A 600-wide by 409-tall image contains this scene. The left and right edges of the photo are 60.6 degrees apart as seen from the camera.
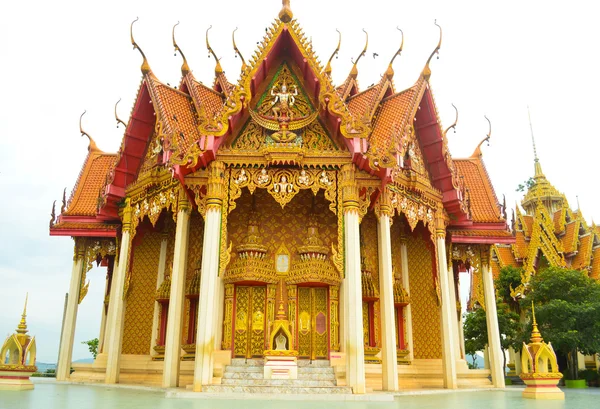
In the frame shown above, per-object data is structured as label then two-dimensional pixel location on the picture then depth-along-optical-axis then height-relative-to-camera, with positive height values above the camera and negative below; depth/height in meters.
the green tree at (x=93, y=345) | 39.82 -0.11
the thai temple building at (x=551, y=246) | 32.03 +6.51
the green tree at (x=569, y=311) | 21.70 +1.47
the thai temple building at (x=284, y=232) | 10.90 +2.88
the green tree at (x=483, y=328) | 26.81 +0.93
